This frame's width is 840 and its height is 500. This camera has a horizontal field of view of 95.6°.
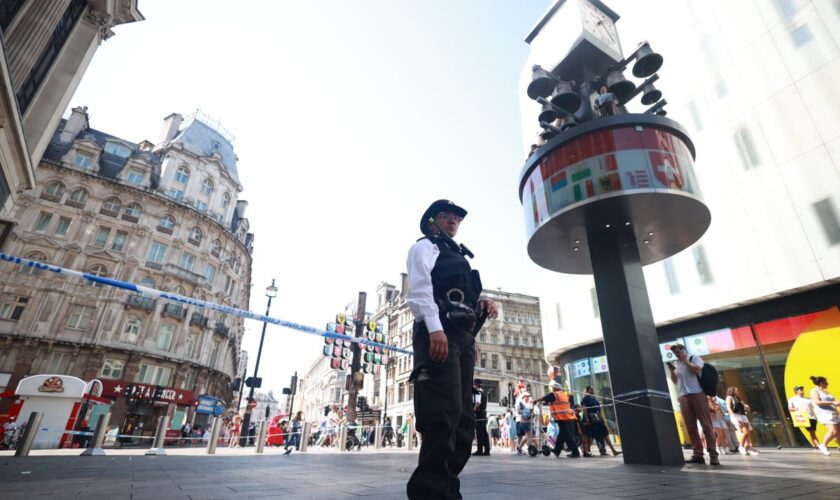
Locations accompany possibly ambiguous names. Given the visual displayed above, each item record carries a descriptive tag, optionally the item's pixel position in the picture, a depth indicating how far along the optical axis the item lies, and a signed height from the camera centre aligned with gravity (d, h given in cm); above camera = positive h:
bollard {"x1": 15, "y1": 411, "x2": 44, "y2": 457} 913 -59
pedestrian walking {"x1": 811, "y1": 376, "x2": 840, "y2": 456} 834 +48
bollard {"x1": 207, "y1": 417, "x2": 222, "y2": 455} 1237 -71
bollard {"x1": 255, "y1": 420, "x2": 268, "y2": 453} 1258 -70
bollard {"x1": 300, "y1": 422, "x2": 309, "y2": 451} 1371 -70
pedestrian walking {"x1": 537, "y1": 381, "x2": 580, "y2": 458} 980 +26
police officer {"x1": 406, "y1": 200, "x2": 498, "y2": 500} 237 +43
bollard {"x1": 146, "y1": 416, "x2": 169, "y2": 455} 1142 -72
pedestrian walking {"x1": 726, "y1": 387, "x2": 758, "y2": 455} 970 +30
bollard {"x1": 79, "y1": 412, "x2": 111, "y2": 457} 1065 -76
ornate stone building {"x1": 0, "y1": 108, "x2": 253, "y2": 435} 2719 +1077
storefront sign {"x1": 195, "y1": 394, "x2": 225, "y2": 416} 3278 +65
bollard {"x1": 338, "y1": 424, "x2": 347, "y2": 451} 1623 -88
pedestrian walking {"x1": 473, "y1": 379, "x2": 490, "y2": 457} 1033 -4
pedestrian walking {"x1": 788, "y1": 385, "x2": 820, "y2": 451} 941 +55
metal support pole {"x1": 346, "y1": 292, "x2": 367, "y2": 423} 2581 +345
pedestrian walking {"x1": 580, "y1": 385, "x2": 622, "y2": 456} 1040 +7
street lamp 2216 +243
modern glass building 1244 +750
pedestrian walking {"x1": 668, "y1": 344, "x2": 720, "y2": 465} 658 +55
